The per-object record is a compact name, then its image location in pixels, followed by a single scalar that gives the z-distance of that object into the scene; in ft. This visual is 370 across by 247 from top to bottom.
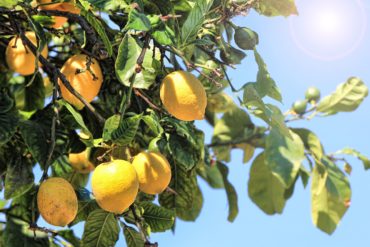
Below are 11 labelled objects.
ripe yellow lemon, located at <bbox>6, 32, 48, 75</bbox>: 5.26
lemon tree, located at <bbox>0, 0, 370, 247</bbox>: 4.35
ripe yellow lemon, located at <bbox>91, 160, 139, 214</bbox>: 4.27
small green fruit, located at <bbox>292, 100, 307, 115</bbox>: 7.13
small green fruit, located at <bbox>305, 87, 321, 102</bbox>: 7.19
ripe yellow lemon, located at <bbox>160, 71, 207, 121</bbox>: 4.34
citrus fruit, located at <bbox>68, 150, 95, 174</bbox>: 5.60
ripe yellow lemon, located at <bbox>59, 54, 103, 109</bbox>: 4.70
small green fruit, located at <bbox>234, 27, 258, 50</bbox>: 4.64
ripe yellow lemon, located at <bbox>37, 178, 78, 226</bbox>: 4.40
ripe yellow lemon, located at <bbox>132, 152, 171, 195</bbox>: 4.51
